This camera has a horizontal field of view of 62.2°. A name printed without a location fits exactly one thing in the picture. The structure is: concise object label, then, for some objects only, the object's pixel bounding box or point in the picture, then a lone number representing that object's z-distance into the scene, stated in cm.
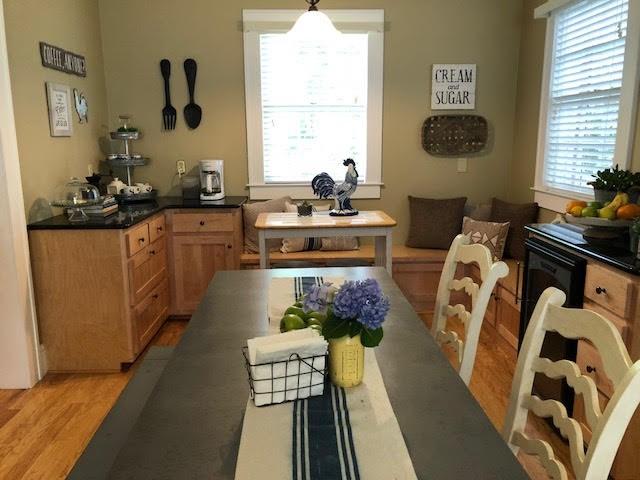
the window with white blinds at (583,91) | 299
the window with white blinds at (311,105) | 420
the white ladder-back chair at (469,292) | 164
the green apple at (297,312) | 138
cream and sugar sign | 426
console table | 337
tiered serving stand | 390
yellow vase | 121
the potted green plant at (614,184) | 247
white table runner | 95
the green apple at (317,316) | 134
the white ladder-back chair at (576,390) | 92
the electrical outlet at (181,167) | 430
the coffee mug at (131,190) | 390
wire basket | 115
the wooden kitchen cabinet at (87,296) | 300
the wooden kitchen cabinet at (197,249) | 390
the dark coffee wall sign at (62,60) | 317
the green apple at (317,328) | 128
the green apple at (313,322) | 133
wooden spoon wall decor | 414
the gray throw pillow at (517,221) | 391
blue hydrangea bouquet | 116
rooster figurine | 353
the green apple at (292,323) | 133
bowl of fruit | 228
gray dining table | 98
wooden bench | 400
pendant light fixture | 276
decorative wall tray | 433
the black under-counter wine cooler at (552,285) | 230
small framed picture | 324
